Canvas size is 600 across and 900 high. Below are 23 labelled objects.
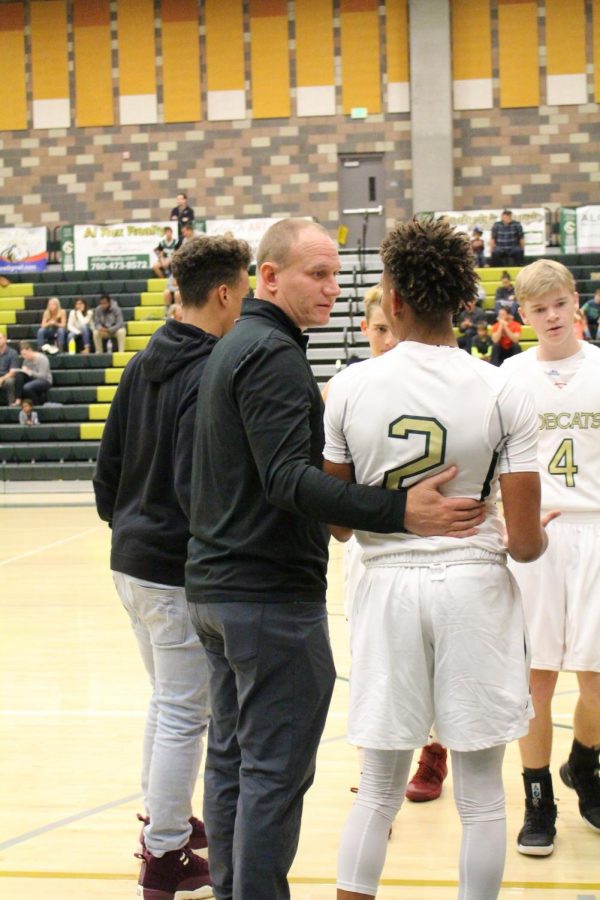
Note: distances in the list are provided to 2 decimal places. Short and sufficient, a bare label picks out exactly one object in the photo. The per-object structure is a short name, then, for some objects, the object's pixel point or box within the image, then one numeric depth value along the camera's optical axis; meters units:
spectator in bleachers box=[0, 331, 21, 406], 16.95
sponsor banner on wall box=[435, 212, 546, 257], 20.17
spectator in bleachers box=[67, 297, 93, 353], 18.28
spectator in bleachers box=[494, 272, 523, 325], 16.83
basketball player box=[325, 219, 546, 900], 2.38
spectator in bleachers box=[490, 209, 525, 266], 19.56
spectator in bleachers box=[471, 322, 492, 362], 16.08
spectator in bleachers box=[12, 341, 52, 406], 17.03
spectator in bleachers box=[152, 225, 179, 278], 20.36
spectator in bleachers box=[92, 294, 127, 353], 18.25
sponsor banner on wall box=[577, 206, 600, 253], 20.14
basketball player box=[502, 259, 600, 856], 3.46
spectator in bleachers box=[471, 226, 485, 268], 19.02
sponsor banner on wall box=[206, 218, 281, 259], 20.17
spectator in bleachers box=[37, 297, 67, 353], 18.17
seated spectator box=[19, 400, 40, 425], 16.58
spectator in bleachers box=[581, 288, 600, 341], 17.06
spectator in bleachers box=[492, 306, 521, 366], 15.63
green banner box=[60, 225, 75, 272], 20.77
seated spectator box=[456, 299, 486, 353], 16.45
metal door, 23.25
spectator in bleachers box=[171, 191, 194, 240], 20.95
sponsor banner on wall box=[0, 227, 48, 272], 21.75
